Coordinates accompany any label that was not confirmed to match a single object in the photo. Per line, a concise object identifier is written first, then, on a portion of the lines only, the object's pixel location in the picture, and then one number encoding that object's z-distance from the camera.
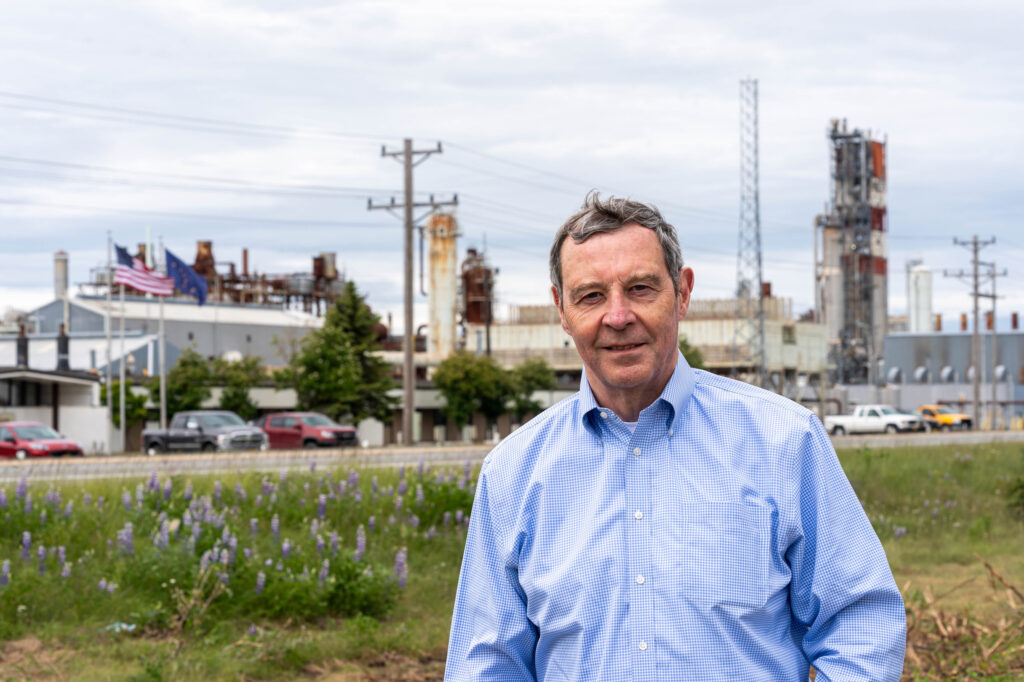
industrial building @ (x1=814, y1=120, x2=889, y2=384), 116.75
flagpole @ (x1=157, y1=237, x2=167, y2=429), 47.69
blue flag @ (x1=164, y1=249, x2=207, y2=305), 48.69
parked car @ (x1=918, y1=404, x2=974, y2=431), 65.26
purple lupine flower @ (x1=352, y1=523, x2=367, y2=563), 11.12
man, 2.87
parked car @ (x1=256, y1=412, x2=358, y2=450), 41.47
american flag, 44.75
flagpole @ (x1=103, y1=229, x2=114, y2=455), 47.09
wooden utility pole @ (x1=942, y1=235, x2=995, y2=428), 69.75
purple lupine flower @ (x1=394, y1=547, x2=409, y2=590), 11.13
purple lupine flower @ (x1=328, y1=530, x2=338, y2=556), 11.24
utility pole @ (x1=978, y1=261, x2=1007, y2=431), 76.62
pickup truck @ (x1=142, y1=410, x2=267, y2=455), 38.62
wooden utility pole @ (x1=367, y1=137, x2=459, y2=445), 39.47
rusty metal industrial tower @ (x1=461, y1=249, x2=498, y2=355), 94.12
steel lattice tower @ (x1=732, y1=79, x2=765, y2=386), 79.06
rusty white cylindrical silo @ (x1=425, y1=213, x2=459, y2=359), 83.94
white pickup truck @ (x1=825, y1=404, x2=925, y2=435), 60.19
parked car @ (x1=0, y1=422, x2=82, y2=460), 34.88
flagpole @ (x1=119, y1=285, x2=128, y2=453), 47.73
